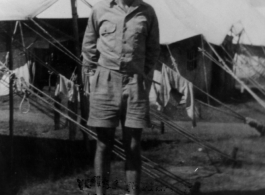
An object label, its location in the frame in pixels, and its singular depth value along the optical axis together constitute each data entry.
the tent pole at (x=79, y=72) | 3.24
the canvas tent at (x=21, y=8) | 3.12
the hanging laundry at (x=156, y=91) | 4.71
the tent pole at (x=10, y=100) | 2.91
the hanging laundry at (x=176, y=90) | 4.23
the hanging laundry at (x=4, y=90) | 3.49
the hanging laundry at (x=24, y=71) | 4.80
